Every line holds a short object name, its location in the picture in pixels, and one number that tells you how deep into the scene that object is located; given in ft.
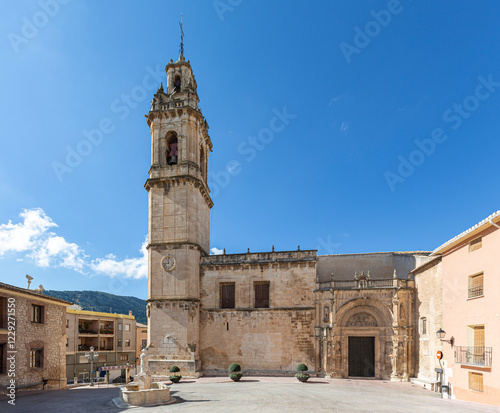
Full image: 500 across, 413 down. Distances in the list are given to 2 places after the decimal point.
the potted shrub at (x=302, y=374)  79.30
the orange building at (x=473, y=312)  51.47
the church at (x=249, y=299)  88.58
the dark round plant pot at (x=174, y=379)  80.69
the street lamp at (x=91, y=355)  95.66
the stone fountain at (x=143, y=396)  55.47
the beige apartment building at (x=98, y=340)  154.30
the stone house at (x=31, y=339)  67.87
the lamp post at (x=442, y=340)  61.98
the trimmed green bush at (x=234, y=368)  83.82
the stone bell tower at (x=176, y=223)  92.12
